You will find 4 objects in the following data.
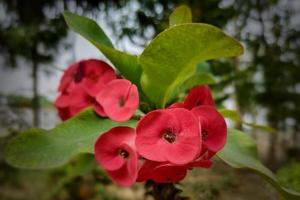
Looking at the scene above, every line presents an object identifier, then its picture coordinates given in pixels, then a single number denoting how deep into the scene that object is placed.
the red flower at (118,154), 0.08
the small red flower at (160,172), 0.08
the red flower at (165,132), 0.07
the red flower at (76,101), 0.10
